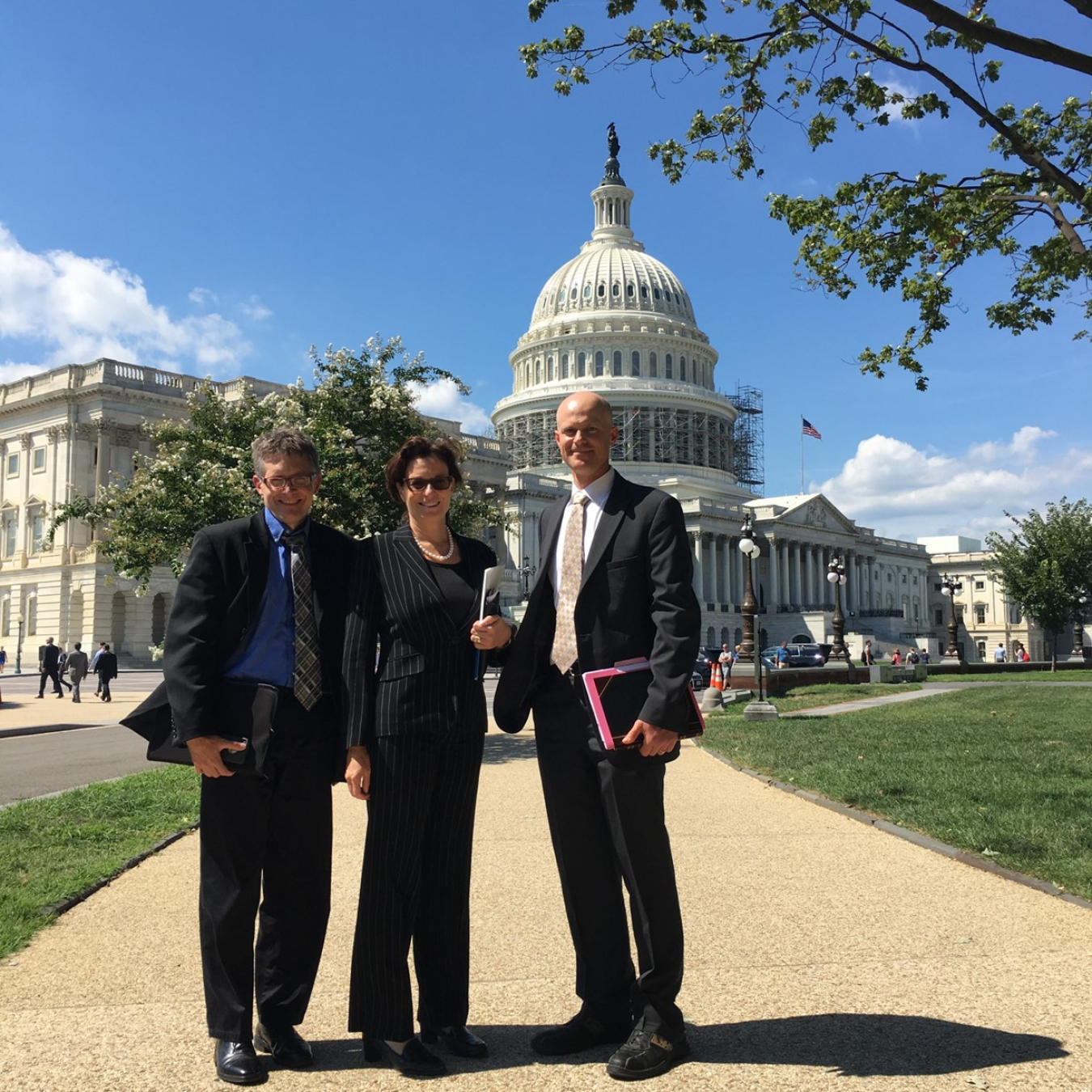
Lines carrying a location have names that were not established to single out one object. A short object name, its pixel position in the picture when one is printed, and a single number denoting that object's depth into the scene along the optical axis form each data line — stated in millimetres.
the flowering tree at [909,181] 10438
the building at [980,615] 126175
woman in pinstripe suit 4480
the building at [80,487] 63406
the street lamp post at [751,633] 23344
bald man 4395
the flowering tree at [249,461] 17406
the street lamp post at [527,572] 69250
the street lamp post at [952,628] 53031
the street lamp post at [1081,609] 62906
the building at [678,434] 108375
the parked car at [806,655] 55906
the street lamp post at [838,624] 44031
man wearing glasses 4414
